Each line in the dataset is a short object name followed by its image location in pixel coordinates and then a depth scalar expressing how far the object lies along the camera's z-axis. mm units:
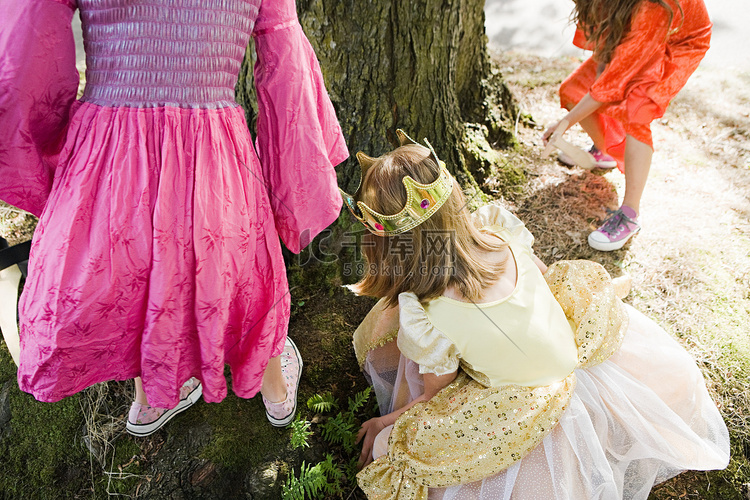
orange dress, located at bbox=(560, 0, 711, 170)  2403
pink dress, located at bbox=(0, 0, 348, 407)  1283
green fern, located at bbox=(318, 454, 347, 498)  1817
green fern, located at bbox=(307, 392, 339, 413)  1980
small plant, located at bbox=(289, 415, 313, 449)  1851
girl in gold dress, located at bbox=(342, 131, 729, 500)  1615
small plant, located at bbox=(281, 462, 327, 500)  1743
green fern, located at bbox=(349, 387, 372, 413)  1992
